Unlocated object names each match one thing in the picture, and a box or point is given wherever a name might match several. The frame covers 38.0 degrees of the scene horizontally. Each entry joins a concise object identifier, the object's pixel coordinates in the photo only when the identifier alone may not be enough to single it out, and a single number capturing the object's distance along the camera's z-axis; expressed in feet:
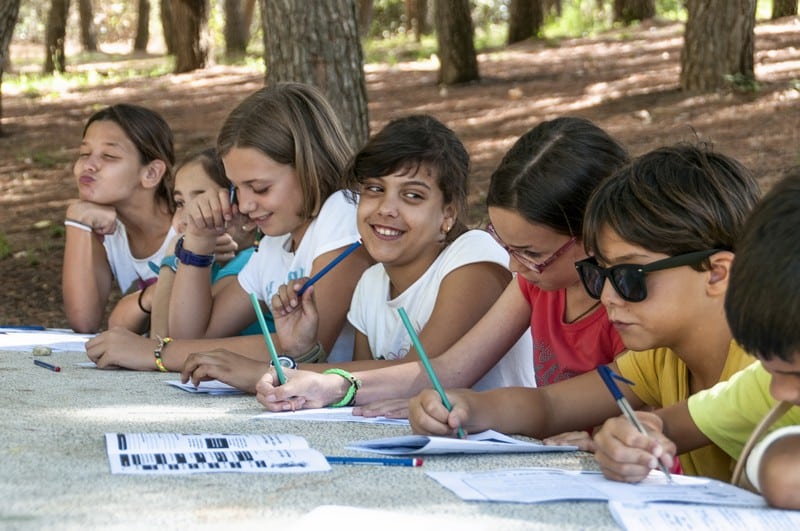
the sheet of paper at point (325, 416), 8.66
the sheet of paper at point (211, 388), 10.46
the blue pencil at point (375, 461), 6.93
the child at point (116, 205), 15.52
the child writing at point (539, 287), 9.31
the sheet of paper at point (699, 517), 5.58
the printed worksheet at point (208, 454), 6.60
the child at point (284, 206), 11.89
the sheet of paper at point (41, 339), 13.60
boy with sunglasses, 7.68
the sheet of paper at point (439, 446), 7.18
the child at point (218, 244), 13.92
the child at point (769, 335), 5.64
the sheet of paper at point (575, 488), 6.03
